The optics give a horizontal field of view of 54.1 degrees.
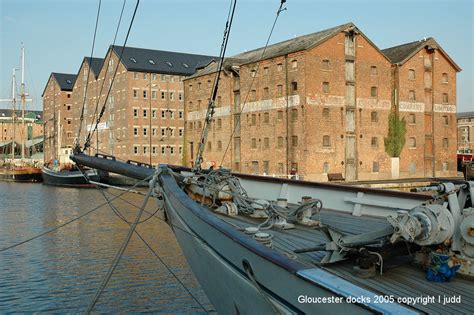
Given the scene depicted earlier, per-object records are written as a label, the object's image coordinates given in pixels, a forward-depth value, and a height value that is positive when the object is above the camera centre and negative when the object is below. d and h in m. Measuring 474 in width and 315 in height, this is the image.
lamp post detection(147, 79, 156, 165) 65.50 +8.69
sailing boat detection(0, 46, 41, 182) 67.31 -1.13
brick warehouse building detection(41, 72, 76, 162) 86.25 +10.64
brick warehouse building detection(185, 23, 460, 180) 41.66 +5.81
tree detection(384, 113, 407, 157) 45.88 +2.92
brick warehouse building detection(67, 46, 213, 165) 64.88 +8.45
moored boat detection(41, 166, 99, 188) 54.47 -1.42
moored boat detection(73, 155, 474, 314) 3.80 -1.01
